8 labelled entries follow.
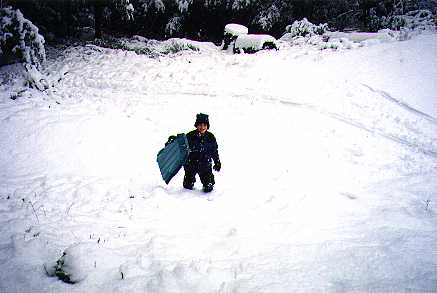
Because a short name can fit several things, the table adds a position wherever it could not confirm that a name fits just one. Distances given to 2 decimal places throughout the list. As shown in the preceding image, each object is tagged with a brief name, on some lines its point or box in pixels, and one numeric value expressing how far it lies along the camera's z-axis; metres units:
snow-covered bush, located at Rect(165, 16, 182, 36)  18.84
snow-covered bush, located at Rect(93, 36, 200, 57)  15.54
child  5.26
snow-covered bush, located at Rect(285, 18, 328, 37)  15.94
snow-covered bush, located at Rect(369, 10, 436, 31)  14.07
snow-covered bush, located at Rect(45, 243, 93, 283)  3.06
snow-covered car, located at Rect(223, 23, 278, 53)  14.46
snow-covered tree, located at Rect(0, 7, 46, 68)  9.49
